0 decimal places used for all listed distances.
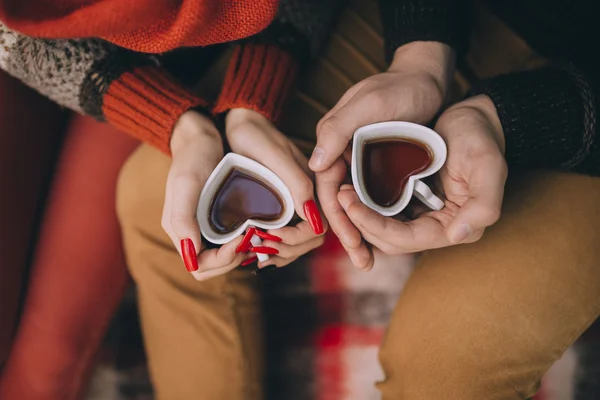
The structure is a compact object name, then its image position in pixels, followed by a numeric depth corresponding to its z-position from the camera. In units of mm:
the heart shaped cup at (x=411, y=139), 754
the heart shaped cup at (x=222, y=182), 800
